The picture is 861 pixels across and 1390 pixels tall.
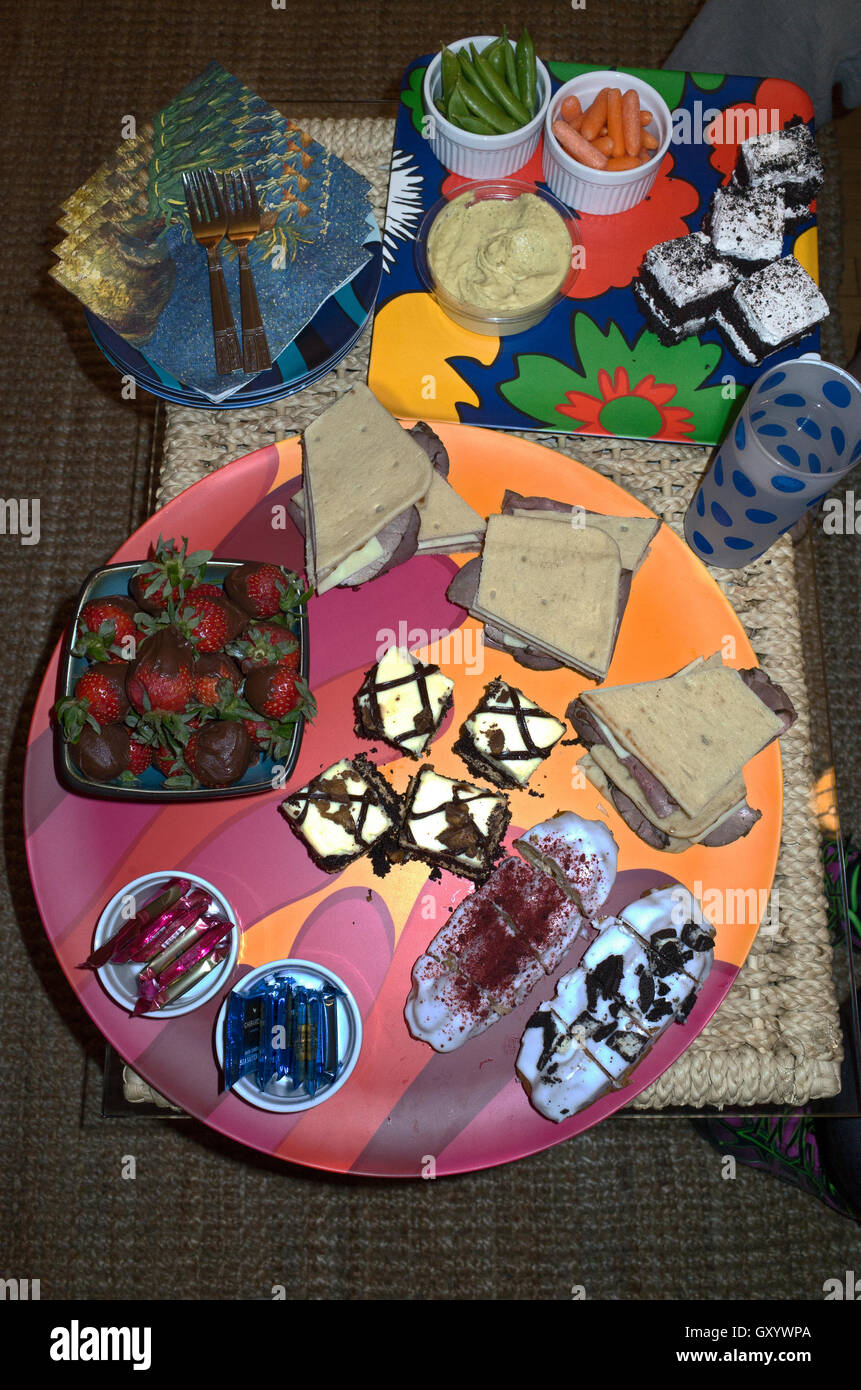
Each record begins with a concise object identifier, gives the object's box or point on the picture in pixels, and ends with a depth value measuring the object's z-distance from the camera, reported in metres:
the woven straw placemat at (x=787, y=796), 0.58
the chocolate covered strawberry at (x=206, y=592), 0.55
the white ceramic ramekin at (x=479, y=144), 0.64
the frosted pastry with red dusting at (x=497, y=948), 0.54
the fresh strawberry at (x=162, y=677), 0.51
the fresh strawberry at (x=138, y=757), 0.53
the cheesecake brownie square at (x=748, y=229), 0.63
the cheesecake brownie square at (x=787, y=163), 0.65
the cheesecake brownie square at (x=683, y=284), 0.62
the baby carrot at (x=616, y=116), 0.66
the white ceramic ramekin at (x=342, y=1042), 0.51
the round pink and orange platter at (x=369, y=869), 0.54
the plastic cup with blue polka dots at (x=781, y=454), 0.54
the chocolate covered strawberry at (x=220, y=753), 0.51
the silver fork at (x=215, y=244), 0.60
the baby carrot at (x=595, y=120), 0.66
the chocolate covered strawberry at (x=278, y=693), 0.52
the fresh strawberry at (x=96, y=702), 0.51
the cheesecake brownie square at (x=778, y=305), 0.63
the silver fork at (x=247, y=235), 0.60
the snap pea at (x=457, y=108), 0.65
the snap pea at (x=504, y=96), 0.64
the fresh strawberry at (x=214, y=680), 0.52
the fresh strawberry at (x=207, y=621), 0.53
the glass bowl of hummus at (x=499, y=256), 0.63
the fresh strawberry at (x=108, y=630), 0.53
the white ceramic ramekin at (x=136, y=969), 0.53
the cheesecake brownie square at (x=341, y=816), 0.56
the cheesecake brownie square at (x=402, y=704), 0.57
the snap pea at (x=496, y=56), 0.64
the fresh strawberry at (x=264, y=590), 0.55
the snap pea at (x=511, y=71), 0.64
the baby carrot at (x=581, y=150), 0.65
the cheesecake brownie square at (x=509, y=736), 0.57
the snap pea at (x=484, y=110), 0.65
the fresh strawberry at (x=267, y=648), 0.54
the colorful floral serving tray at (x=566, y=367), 0.64
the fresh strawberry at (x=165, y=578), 0.53
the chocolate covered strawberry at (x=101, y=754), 0.52
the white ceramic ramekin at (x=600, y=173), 0.64
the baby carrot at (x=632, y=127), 0.66
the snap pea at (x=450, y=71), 0.64
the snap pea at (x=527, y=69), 0.64
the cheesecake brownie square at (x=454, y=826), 0.56
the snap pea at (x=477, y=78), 0.65
